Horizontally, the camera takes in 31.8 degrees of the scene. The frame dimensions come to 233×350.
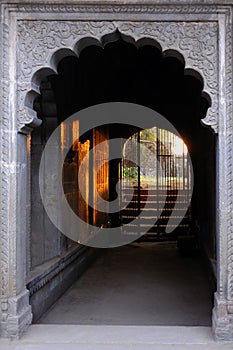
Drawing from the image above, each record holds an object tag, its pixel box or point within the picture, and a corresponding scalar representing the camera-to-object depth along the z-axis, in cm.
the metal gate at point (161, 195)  1140
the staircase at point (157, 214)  1129
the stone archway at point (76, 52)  336
